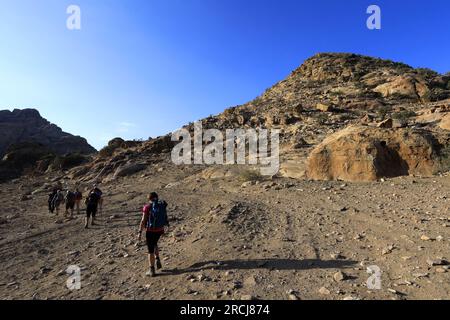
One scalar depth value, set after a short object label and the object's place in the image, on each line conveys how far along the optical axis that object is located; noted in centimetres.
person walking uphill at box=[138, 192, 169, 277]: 694
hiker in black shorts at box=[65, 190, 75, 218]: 1391
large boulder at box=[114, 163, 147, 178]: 2506
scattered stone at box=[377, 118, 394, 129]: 1655
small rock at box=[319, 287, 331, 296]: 524
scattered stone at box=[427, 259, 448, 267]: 578
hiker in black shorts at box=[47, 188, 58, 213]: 1545
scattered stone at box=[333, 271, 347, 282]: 565
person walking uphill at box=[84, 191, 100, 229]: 1171
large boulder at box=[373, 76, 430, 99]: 3088
